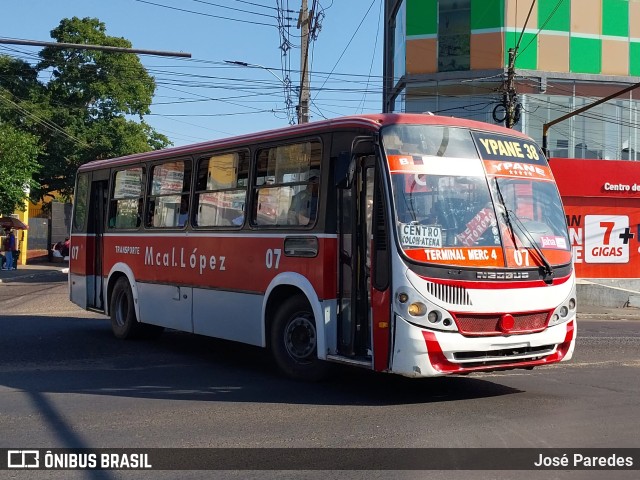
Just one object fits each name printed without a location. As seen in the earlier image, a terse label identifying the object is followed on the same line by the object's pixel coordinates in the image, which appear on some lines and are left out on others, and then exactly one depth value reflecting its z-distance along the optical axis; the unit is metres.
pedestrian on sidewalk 40.03
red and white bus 8.23
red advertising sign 28.56
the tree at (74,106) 46.31
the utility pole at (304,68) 28.09
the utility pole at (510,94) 25.93
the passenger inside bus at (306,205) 9.50
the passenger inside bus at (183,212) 12.13
